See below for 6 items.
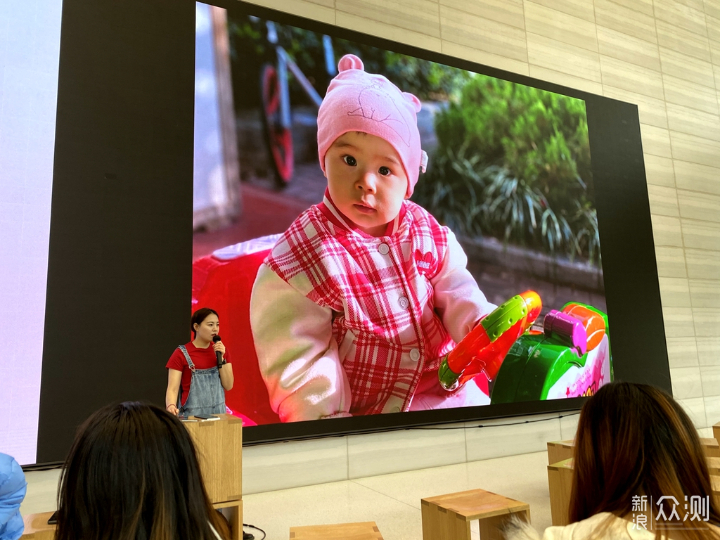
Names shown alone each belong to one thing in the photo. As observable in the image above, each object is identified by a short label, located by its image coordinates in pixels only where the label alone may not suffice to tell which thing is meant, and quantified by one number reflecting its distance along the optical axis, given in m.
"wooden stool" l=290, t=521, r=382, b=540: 1.78
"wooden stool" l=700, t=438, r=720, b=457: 2.81
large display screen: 3.18
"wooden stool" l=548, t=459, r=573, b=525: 2.51
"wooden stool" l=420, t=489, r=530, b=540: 1.97
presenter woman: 2.61
